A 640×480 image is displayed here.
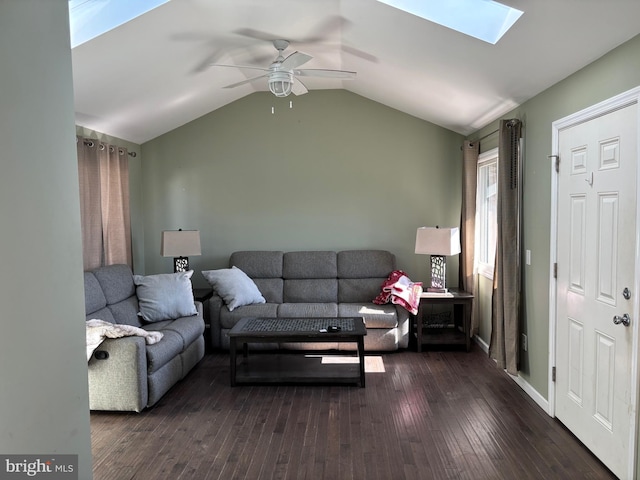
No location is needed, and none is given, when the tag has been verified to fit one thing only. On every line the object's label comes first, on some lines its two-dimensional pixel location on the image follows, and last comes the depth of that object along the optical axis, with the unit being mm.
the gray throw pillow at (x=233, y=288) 4816
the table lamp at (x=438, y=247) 4828
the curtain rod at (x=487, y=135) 4436
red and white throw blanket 4789
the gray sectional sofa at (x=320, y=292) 4707
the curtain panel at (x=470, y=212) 5000
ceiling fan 3393
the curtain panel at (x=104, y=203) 4320
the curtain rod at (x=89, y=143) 4297
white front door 2393
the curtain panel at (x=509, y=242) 3686
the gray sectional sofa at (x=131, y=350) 3273
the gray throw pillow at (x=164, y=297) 4348
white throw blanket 3170
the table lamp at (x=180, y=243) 5074
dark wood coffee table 3793
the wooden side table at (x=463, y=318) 4777
